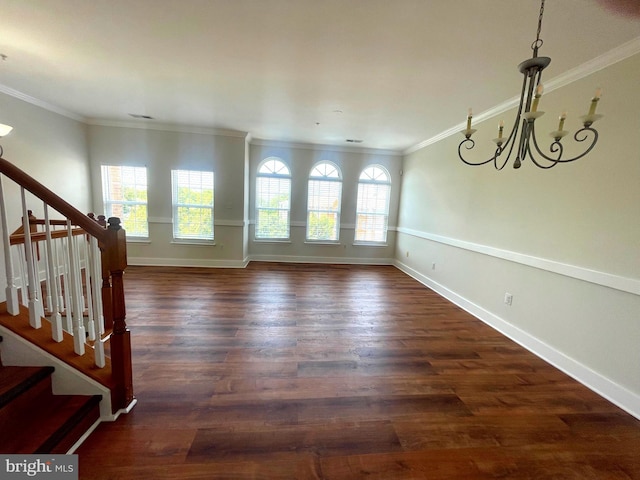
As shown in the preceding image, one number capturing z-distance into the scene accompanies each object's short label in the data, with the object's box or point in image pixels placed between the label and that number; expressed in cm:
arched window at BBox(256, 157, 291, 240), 566
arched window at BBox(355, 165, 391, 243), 598
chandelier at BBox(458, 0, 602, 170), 127
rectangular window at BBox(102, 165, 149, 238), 489
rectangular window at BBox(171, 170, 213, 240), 506
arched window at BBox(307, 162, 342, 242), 581
